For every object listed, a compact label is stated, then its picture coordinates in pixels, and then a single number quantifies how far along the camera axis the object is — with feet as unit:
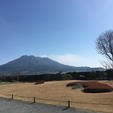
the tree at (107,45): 73.67
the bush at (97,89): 41.01
